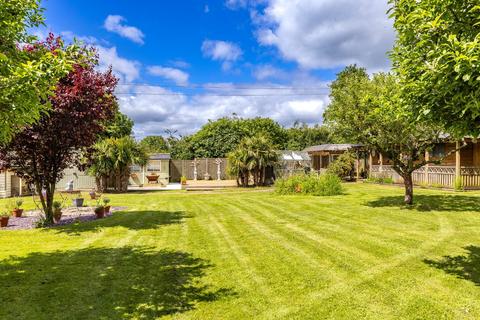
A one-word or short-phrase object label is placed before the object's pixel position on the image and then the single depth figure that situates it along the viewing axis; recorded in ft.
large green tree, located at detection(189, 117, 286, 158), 129.08
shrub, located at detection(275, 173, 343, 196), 54.19
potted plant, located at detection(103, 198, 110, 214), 38.60
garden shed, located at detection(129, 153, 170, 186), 102.06
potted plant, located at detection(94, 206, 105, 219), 35.76
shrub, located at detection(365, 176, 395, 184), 72.66
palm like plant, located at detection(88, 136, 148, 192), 71.36
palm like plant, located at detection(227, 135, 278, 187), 77.15
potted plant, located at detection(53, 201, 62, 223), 33.40
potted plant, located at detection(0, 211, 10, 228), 31.83
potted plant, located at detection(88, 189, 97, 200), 56.98
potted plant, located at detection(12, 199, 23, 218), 37.47
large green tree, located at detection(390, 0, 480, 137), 12.07
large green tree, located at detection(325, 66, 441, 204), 39.55
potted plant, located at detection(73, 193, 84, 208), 44.78
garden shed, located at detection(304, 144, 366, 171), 91.61
